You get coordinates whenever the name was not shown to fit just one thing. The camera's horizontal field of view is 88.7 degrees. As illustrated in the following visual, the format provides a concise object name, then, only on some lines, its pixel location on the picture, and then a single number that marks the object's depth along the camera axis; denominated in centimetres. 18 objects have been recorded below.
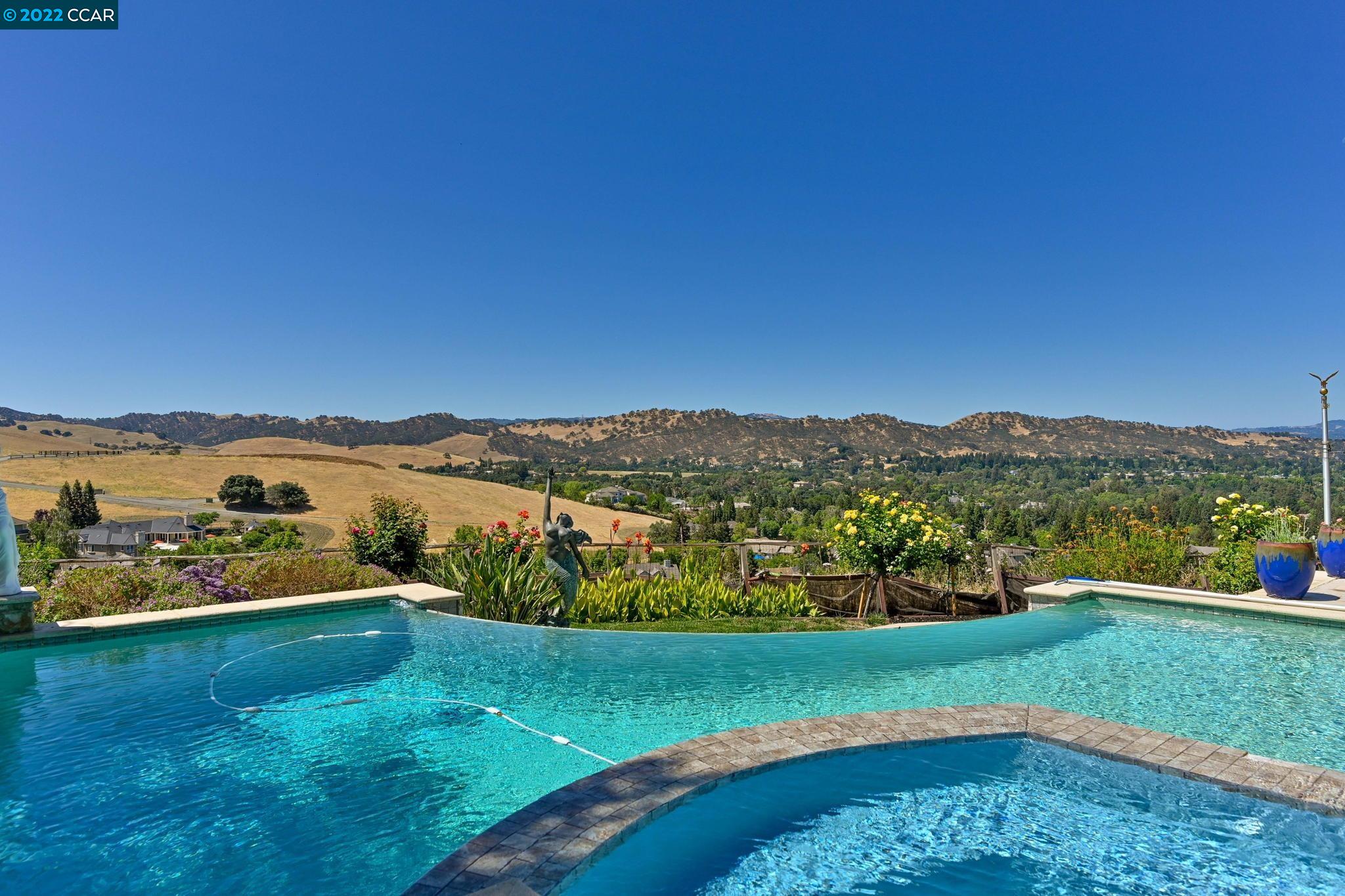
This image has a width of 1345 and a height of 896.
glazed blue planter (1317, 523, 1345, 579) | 1000
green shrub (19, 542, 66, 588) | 1116
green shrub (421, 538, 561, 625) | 906
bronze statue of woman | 845
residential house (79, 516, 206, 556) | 4558
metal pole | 991
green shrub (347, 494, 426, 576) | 1159
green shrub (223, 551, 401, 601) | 1015
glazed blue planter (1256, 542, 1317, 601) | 848
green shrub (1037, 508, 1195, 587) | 1070
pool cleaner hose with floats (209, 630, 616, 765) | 481
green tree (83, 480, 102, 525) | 5481
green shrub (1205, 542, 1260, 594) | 948
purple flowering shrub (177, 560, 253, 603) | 953
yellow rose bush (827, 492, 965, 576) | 1002
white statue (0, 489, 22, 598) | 726
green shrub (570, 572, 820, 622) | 952
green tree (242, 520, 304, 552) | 4003
